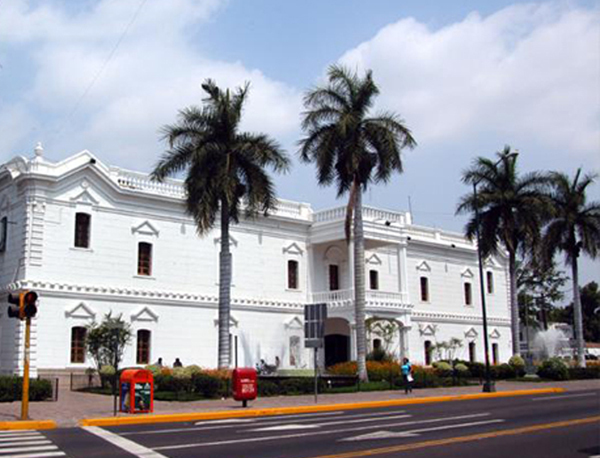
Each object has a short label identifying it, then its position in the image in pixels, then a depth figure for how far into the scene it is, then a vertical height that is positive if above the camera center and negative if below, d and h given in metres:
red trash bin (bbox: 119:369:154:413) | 20.20 -1.16
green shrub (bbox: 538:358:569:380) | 40.66 -1.45
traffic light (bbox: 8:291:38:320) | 18.69 +1.22
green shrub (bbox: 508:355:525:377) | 43.06 -1.19
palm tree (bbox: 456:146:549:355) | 43.62 +8.30
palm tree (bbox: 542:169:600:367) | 47.31 +7.90
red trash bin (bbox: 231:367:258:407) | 22.06 -1.07
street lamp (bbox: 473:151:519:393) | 30.58 -1.64
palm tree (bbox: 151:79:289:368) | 30.34 +7.98
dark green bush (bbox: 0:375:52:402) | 24.27 -1.21
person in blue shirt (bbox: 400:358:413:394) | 29.27 -1.15
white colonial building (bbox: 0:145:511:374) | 34.25 +4.42
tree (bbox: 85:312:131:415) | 31.38 +0.38
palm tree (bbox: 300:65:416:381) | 33.94 +9.72
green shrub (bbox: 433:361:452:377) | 39.56 -1.26
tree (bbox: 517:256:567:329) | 85.44 +6.18
